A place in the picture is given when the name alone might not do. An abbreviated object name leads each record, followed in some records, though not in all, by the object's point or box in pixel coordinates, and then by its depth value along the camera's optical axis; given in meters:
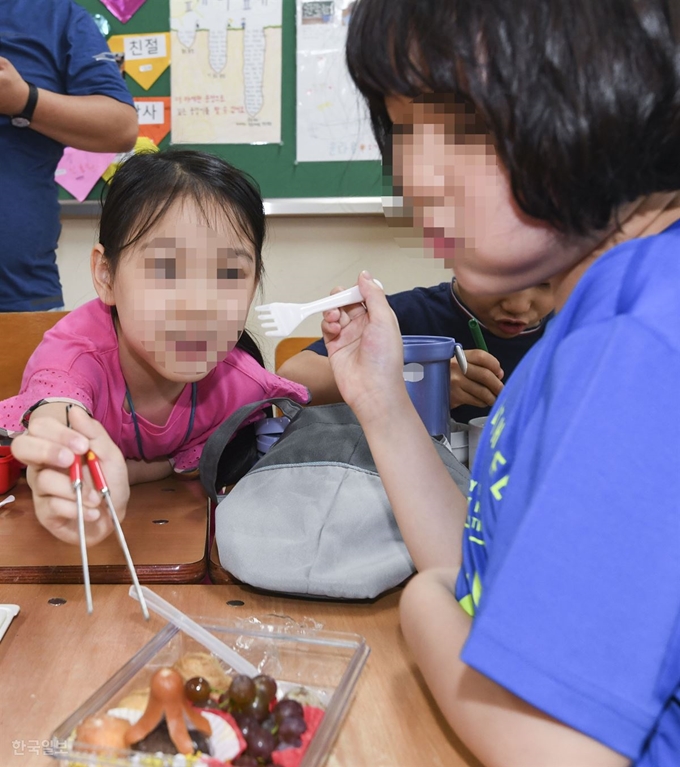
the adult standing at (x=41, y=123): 1.41
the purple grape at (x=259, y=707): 0.43
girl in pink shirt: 0.89
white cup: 0.86
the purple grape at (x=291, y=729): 0.42
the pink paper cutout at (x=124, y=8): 2.01
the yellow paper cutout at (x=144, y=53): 2.02
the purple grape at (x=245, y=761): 0.39
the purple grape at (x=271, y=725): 0.42
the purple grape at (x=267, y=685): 0.44
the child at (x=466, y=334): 1.08
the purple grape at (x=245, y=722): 0.41
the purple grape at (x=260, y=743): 0.40
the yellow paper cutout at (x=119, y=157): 2.01
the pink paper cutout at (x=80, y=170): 2.04
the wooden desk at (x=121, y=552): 0.65
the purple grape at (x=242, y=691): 0.44
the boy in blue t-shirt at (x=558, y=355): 0.32
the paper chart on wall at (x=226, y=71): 1.99
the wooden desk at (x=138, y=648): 0.43
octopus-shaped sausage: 0.40
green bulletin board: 2.01
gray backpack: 0.61
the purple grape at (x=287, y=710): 0.43
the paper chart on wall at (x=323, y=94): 1.97
